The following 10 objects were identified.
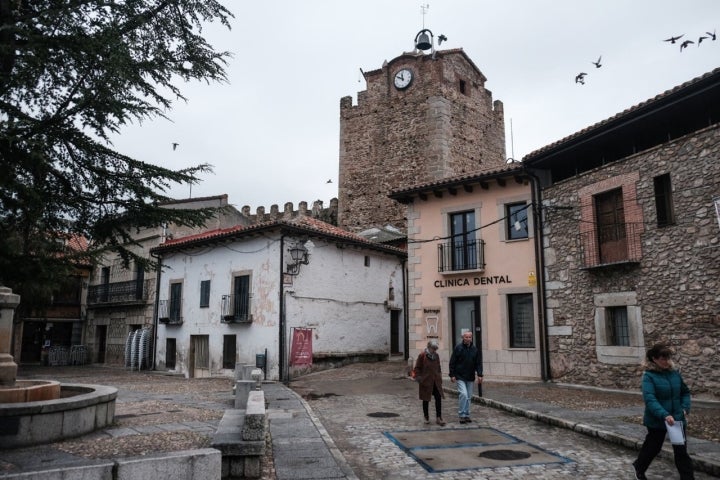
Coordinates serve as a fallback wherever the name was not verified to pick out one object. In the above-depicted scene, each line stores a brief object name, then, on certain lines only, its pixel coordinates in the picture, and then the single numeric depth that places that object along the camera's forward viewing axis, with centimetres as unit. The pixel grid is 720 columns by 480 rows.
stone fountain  675
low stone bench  583
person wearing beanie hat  942
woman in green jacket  548
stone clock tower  3189
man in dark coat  947
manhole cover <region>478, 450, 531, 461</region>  689
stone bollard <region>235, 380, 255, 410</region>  1016
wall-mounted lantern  1878
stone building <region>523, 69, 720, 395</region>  1165
